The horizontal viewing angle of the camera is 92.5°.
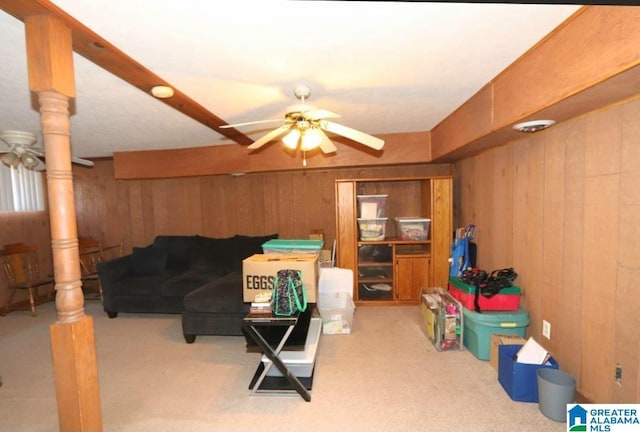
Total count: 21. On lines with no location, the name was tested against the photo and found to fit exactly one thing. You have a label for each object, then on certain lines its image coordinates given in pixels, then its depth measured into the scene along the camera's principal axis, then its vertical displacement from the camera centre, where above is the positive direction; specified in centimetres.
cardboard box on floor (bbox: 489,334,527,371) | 234 -112
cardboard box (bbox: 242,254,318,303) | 239 -54
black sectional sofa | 309 -89
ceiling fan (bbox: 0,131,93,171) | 270 +60
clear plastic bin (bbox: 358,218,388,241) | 395 -34
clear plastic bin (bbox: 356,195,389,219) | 396 -4
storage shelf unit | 383 -66
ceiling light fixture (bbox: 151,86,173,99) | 206 +81
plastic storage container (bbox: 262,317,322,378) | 229 -117
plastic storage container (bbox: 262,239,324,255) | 283 -40
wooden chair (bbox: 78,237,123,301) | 473 -71
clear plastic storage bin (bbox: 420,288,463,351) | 275 -113
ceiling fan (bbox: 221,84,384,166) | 200 +54
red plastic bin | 262 -88
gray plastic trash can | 183 -120
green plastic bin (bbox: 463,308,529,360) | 252 -106
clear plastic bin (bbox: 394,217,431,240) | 392 -35
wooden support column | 143 -27
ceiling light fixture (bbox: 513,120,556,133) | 205 +50
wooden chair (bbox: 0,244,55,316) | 412 -83
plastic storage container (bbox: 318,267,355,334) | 317 -104
